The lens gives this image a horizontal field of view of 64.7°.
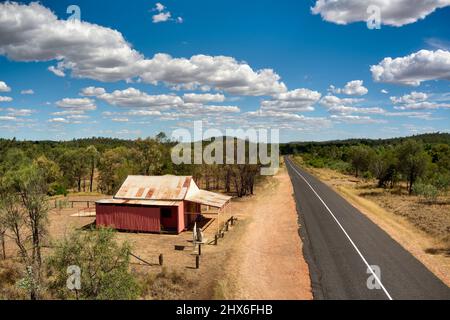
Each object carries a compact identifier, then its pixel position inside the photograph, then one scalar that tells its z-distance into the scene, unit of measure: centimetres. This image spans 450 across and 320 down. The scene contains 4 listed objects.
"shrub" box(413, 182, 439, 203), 4244
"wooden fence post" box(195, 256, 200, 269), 2070
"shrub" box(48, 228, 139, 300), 1503
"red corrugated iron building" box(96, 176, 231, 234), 2947
